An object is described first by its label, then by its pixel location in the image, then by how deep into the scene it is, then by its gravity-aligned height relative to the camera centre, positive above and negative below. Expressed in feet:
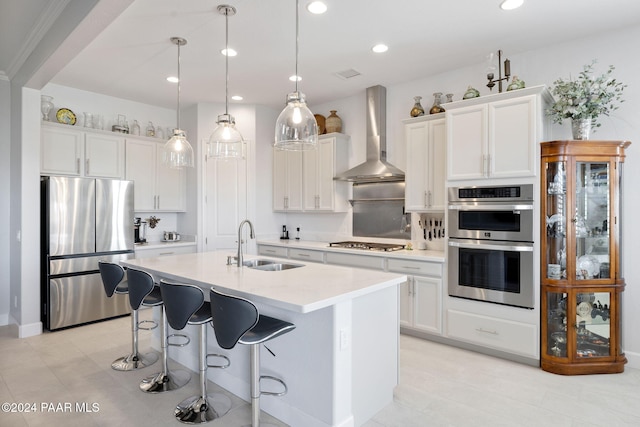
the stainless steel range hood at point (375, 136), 15.11 +3.17
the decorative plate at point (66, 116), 14.89 +3.98
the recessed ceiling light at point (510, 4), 8.92 +5.13
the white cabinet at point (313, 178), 16.39 +1.61
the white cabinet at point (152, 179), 16.52 +1.59
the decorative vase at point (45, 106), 14.26 +4.21
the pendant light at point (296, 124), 7.91 +1.93
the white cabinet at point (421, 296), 12.12 -2.90
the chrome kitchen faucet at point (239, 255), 9.81 -1.16
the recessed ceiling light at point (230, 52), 11.83 +5.26
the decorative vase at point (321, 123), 17.35 +4.24
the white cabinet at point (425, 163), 12.88 +1.74
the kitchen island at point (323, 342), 6.78 -2.65
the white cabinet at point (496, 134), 10.32 +2.30
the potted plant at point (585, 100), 9.91 +3.05
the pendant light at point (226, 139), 9.78 +1.99
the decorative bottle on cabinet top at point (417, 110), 13.76 +3.83
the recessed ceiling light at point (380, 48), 11.47 +5.23
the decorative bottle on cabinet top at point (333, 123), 16.63 +4.05
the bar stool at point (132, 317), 9.77 -3.00
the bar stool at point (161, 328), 8.75 -2.97
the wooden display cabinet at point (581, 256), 9.98 -1.26
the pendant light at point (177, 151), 10.76 +1.81
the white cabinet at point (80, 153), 14.11 +2.46
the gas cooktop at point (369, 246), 13.97 -1.40
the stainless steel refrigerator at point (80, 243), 13.33 -1.18
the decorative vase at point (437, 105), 13.15 +3.87
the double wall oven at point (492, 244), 10.46 -1.01
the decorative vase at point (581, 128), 10.11 +2.31
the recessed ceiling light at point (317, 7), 9.11 +5.21
